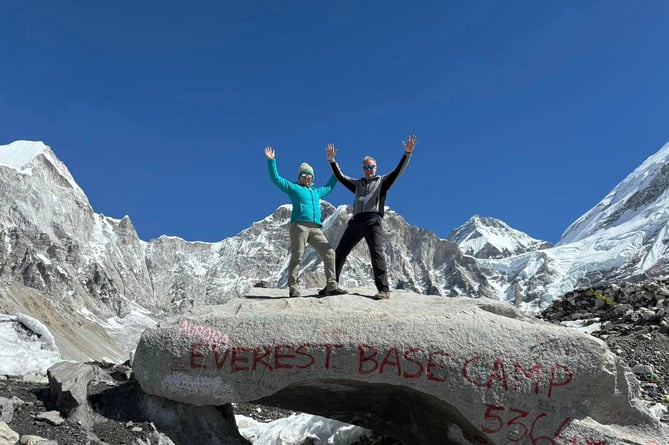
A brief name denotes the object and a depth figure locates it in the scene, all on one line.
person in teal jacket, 10.03
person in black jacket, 9.93
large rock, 8.27
